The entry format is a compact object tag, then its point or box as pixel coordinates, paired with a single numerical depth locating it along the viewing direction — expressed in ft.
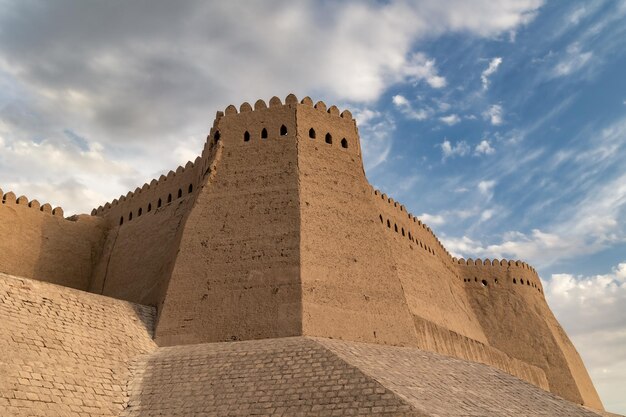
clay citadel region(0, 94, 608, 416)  32.89
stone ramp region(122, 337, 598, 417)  30.91
